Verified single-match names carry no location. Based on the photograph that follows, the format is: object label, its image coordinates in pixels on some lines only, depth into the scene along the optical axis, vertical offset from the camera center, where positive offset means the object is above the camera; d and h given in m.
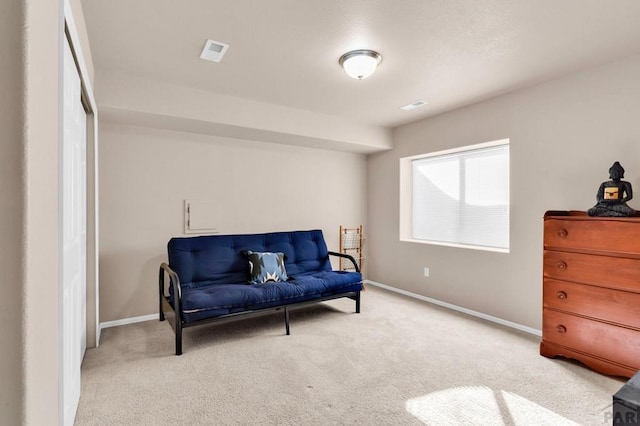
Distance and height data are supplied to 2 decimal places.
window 3.80 +0.18
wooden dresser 2.33 -0.61
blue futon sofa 2.91 -0.73
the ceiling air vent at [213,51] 2.51 +1.26
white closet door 1.73 -0.13
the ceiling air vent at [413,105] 3.82 +1.24
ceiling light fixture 2.61 +1.19
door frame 2.82 -0.11
